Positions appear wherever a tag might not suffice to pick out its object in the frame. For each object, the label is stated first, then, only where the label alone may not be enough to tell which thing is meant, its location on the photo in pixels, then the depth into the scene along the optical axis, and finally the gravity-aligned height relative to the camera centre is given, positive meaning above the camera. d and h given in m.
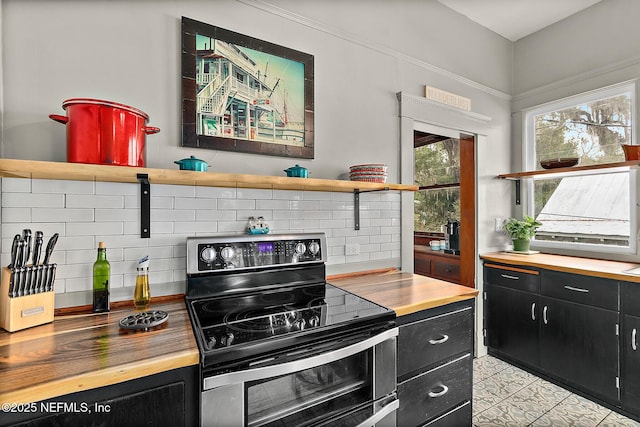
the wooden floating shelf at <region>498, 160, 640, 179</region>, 2.31 +0.35
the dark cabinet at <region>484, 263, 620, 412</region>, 2.11 -0.86
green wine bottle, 1.33 -0.29
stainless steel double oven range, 1.00 -0.44
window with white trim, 2.55 +0.30
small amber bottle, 1.38 -0.32
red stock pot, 1.17 +0.32
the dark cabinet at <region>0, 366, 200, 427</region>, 0.80 -0.52
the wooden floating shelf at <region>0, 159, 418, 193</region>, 1.09 +0.16
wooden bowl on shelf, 2.63 +0.42
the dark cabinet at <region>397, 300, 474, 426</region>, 1.45 -0.75
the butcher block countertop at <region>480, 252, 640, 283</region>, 2.07 -0.40
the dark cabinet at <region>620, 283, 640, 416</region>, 1.97 -0.88
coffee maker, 3.61 -0.27
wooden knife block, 1.08 -0.33
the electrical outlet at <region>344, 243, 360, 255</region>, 2.09 -0.24
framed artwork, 1.60 +0.66
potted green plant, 2.92 -0.18
